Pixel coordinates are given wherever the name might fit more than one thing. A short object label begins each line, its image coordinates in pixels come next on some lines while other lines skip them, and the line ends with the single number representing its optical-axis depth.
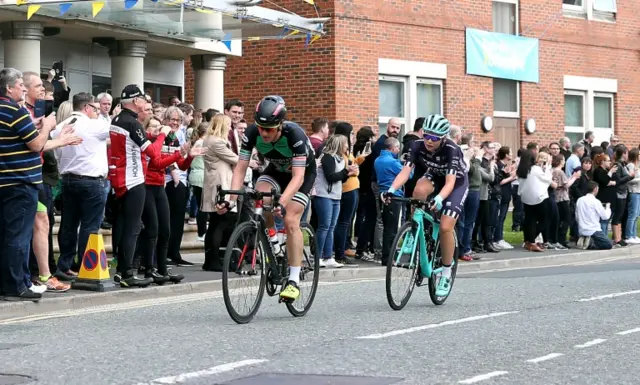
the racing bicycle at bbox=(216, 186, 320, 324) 10.60
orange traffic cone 13.62
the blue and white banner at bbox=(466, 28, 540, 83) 29.08
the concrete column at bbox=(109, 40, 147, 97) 22.38
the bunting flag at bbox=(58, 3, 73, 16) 17.84
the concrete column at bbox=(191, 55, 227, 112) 24.64
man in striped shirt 12.21
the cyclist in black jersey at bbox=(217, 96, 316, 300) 10.99
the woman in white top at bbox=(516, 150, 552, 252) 22.55
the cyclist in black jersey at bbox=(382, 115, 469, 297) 12.45
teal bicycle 12.09
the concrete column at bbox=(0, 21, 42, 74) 19.80
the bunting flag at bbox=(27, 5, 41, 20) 17.23
